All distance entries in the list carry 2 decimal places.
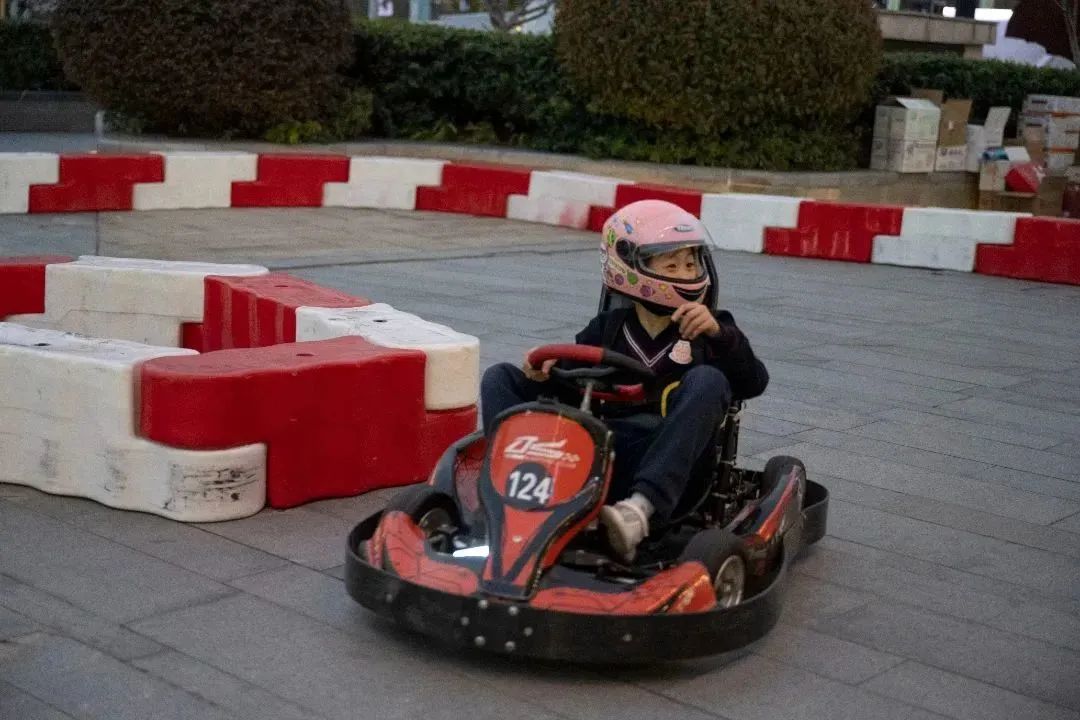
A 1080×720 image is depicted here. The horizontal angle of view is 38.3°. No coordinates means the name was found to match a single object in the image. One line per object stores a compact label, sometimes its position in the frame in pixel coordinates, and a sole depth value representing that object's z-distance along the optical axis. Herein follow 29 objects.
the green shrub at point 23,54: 18.25
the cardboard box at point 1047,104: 14.36
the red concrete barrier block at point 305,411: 4.23
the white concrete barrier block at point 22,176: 10.50
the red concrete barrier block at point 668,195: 10.62
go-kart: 3.23
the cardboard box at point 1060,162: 14.28
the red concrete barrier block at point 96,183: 10.72
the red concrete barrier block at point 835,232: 10.35
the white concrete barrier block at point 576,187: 11.17
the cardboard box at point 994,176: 13.46
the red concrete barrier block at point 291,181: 11.63
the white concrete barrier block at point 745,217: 10.59
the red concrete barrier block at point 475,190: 11.74
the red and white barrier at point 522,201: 10.16
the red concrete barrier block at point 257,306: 5.46
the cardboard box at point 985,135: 13.68
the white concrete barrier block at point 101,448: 4.25
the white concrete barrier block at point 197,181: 11.16
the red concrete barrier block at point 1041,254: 9.85
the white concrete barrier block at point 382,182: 11.91
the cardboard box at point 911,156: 13.08
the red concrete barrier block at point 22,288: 6.00
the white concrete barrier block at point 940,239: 10.12
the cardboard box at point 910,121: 13.05
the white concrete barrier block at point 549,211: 11.47
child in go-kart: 3.68
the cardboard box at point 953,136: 13.27
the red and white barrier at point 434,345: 4.71
